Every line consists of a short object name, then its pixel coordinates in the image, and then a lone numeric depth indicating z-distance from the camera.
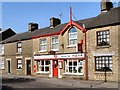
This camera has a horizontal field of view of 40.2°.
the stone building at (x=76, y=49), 15.51
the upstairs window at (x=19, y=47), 23.78
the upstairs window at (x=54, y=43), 19.44
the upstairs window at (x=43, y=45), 20.50
